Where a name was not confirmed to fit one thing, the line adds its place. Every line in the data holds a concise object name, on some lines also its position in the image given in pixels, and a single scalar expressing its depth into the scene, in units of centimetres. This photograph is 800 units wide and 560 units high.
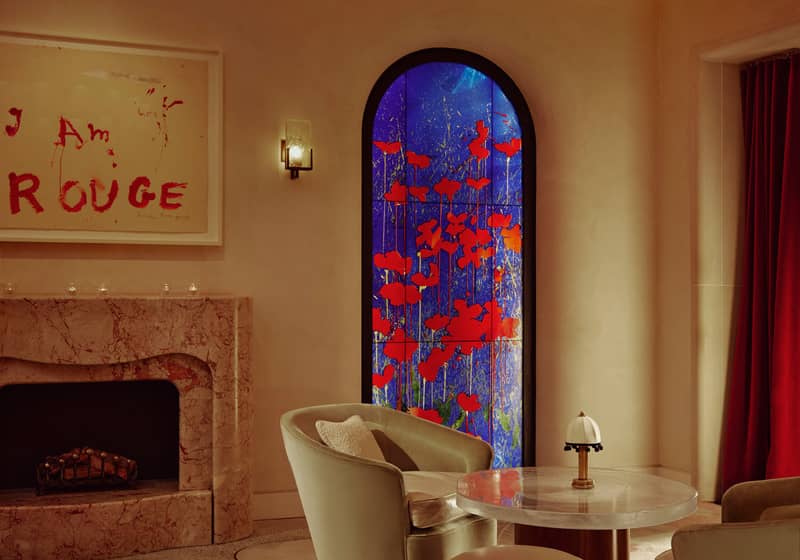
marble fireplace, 403
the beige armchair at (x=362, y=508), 314
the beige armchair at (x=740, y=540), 219
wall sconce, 470
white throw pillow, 367
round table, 287
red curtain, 479
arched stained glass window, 498
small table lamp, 315
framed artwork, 436
